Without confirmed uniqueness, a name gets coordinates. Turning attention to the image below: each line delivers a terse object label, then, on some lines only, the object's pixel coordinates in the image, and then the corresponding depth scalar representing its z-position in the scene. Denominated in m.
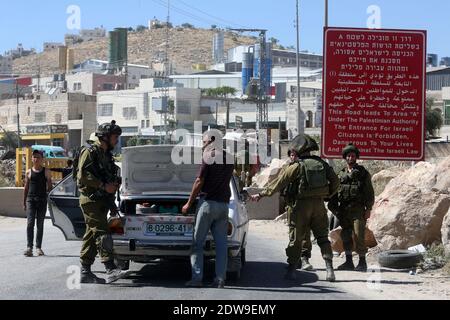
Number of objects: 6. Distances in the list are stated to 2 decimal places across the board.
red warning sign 15.65
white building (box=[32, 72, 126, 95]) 96.62
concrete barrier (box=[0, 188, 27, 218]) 22.44
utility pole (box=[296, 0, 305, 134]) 41.81
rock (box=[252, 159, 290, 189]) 25.41
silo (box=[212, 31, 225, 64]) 173.61
